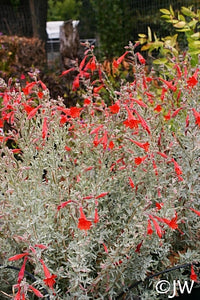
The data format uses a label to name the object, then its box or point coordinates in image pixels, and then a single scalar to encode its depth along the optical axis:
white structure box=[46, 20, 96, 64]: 16.02
